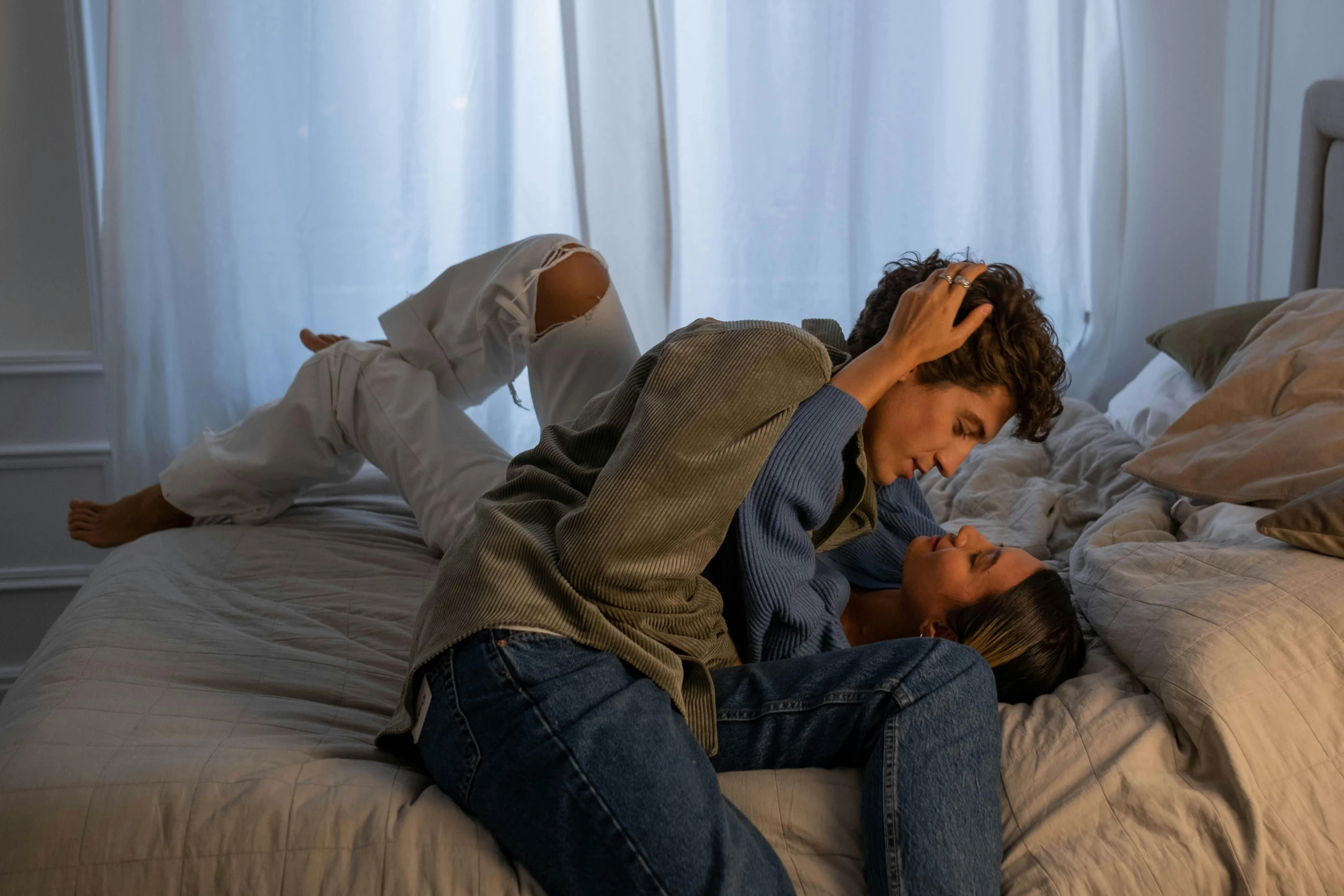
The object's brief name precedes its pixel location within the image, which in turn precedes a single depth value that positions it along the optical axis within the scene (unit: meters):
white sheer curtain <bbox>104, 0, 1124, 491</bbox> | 2.41
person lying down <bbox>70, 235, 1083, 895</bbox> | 0.91
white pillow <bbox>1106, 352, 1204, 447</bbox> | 1.92
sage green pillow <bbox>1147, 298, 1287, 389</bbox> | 1.92
